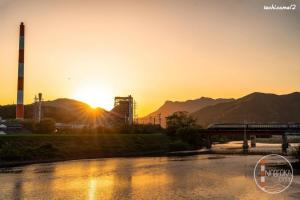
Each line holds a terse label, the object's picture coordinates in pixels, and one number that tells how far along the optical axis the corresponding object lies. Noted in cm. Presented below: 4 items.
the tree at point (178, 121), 16675
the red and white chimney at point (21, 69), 13238
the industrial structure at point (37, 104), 15692
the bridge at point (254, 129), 15238
